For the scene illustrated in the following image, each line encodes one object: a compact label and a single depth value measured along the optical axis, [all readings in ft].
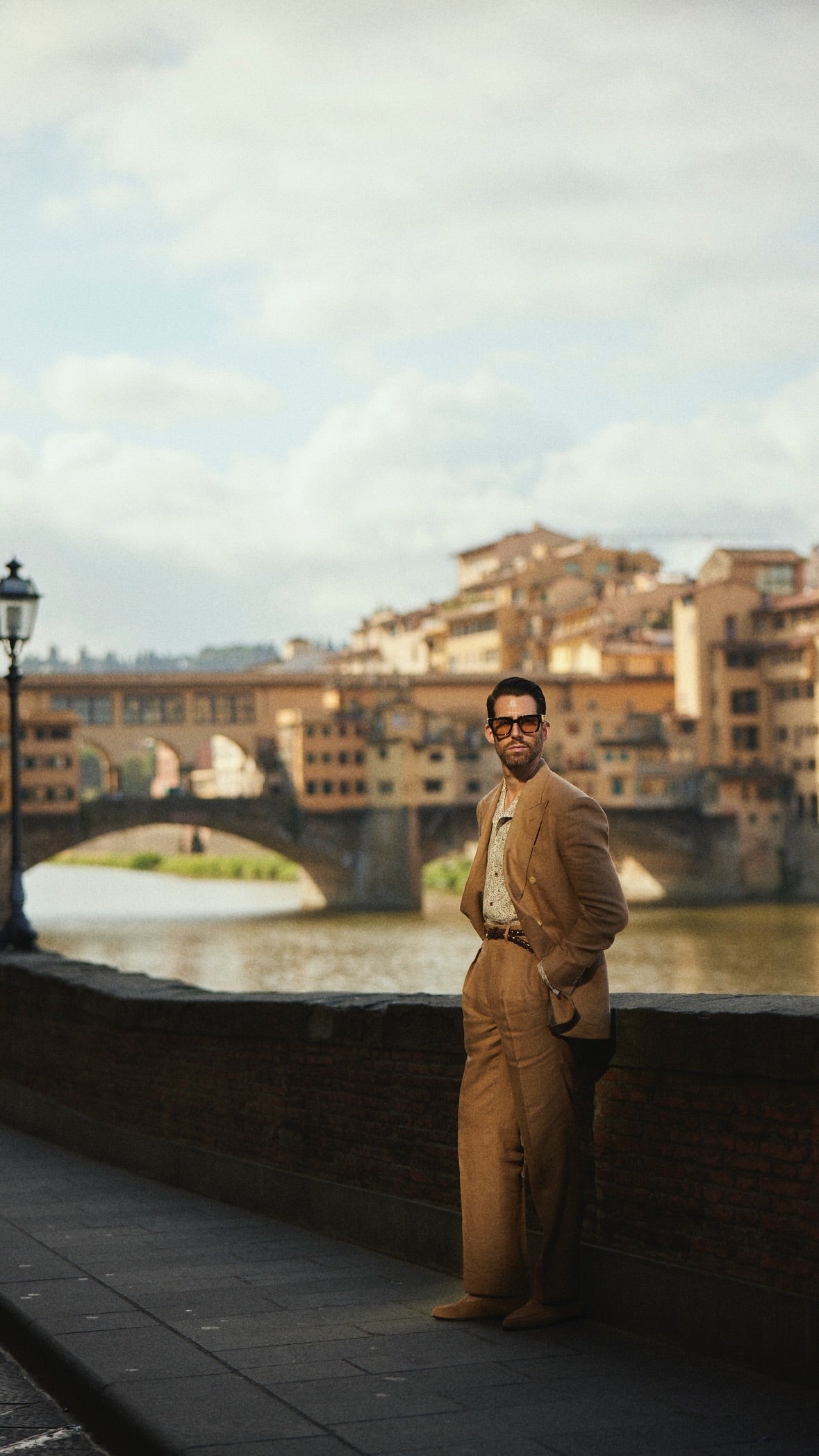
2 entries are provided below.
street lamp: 36.63
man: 13.55
